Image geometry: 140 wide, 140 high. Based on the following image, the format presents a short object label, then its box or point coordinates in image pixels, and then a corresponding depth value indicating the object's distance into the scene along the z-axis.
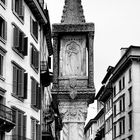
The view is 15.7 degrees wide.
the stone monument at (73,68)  10.18
